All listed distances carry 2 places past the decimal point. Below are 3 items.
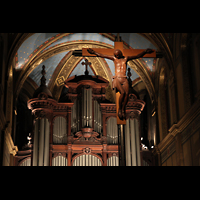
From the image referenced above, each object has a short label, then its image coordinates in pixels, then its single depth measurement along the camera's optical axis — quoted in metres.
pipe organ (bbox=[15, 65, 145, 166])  14.62
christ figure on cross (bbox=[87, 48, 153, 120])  7.95
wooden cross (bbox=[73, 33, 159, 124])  8.45
